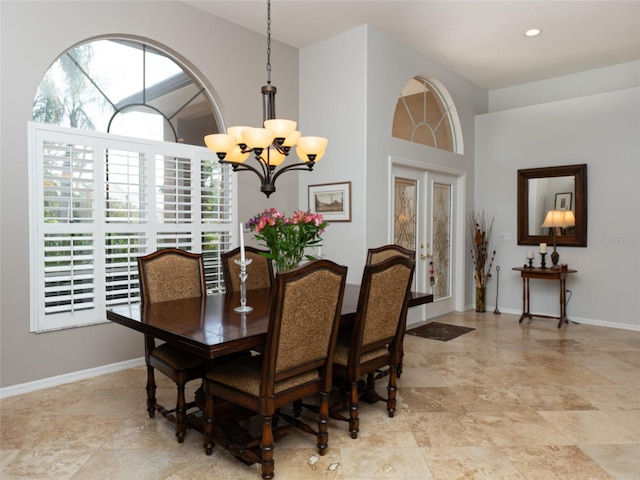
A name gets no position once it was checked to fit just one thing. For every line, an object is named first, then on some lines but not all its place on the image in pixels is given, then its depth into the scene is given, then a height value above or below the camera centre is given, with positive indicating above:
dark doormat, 4.80 -1.13
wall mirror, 5.43 +0.36
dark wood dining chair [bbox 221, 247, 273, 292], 3.41 -0.32
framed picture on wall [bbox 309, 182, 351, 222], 4.67 +0.31
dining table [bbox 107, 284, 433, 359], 2.00 -0.48
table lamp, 5.34 +0.11
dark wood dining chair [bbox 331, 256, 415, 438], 2.49 -0.59
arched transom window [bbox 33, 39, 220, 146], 3.44 +1.15
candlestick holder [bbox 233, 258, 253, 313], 2.62 -0.39
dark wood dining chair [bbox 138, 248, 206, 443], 2.50 -0.43
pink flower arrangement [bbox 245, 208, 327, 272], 2.71 -0.01
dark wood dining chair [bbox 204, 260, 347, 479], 2.03 -0.66
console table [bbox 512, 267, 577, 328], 5.25 -0.57
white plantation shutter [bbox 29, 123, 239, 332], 3.26 +0.14
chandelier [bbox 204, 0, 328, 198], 2.83 +0.58
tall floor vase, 6.07 -0.95
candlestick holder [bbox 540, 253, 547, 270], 5.46 -0.42
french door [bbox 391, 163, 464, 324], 5.13 +0.02
